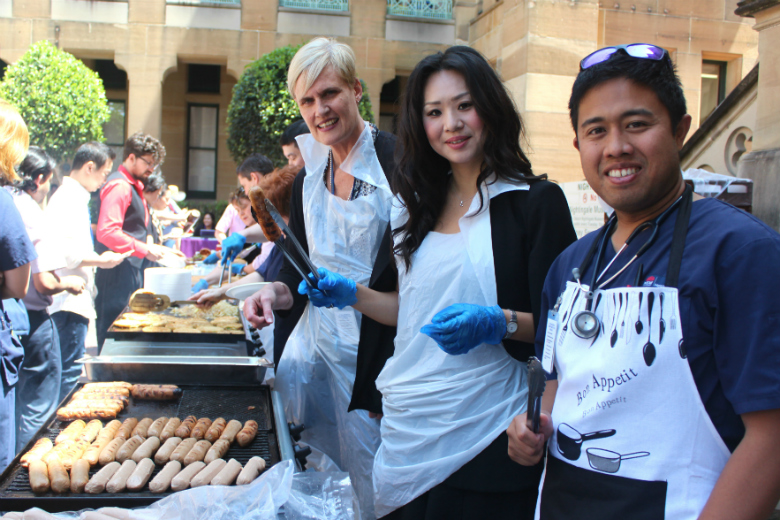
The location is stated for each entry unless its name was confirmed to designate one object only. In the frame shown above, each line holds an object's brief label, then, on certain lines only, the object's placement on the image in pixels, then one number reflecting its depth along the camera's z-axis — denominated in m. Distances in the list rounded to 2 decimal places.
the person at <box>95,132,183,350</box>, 5.11
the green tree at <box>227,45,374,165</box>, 10.04
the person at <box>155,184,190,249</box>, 8.16
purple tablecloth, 9.59
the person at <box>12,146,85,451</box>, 3.62
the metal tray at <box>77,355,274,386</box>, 2.62
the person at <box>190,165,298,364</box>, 2.89
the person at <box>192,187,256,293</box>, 4.41
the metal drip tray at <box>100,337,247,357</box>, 2.79
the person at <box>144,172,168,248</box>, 6.18
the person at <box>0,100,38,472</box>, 2.48
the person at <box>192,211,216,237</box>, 12.83
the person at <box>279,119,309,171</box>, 4.18
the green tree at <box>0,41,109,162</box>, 10.86
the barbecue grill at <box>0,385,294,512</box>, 1.60
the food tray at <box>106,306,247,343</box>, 2.86
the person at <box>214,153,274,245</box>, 5.55
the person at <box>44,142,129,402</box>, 4.14
